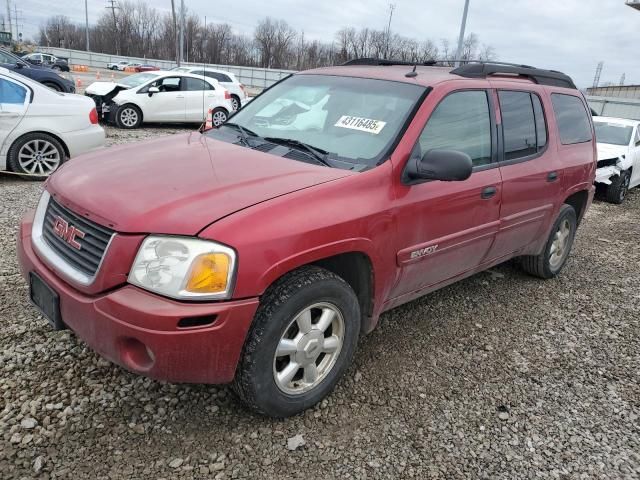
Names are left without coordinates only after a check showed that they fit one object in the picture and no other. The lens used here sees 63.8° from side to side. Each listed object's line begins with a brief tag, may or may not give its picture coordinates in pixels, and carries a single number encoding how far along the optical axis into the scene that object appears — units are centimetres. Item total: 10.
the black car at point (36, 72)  1491
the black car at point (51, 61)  3556
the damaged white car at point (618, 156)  910
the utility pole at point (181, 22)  3719
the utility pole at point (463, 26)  1907
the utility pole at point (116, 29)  8131
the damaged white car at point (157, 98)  1245
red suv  217
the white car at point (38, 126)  666
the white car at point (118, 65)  5222
